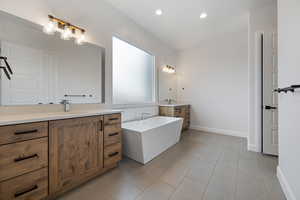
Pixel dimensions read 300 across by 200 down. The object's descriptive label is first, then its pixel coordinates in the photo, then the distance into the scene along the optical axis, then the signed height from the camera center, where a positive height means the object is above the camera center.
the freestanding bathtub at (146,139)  2.17 -0.71
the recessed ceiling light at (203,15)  2.80 +1.84
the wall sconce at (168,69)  4.25 +1.01
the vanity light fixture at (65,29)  1.71 +0.98
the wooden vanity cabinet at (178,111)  3.79 -0.36
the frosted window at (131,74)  2.79 +0.63
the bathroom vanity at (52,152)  1.10 -0.55
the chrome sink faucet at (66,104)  1.87 -0.06
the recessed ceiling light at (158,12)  2.70 +1.83
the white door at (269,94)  2.46 +0.10
